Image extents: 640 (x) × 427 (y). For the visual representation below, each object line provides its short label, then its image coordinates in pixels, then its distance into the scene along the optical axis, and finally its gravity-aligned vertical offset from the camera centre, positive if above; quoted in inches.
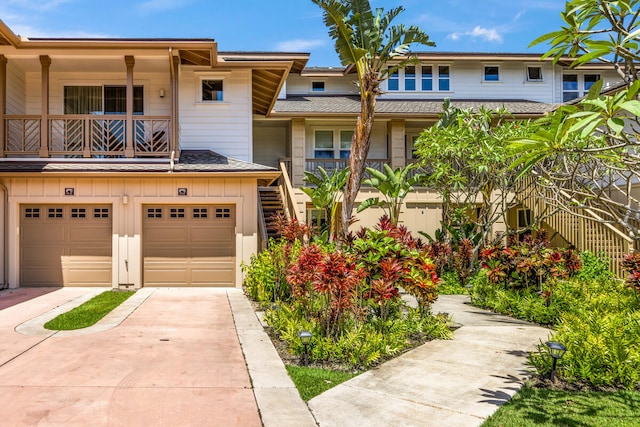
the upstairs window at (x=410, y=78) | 869.8 +260.3
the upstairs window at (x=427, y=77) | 876.0 +264.0
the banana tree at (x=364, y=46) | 429.4 +162.5
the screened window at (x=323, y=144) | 804.6 +129.0
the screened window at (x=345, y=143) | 805.2 +130.7
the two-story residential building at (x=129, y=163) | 498.3 +62.3
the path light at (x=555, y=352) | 212.4 -60.5
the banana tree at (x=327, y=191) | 555.5 +33.5
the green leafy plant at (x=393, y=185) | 585.3 +42.4
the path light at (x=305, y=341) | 238.2 -61.8
